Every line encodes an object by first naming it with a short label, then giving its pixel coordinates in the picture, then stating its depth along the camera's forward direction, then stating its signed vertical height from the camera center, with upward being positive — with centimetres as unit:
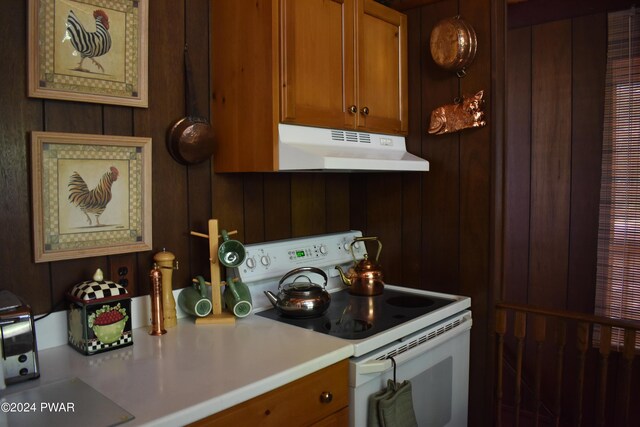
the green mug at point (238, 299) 178 -37
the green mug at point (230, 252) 180 -21
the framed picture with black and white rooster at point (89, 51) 145 +44
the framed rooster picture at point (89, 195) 147 +0
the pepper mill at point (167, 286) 170 -31
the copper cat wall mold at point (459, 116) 209 +32
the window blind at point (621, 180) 246 +6
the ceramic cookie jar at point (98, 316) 144 -35
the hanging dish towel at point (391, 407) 155 -66
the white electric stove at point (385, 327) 159 -45
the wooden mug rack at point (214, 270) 181 -27
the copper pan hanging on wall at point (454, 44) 206 +61
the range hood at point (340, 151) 171 +16
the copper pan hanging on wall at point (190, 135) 176 +20
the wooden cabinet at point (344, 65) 174 +49
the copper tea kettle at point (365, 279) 216 -36
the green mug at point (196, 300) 175 -37
